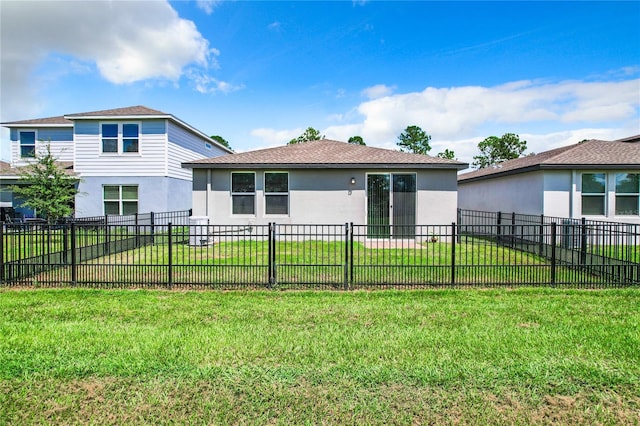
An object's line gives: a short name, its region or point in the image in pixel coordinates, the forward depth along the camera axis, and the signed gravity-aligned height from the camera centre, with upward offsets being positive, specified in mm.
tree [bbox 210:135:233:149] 52031 +10254
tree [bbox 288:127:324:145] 43406 +9008
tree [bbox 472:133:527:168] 42156 +7135
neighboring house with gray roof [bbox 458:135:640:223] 12523 +815
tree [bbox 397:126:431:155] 48406 +9303
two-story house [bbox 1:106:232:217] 16328 +2244
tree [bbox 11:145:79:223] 13195 +642
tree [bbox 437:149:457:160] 46406 +7111
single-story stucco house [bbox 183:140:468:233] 12469 +658
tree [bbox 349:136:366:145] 49188 +9576
